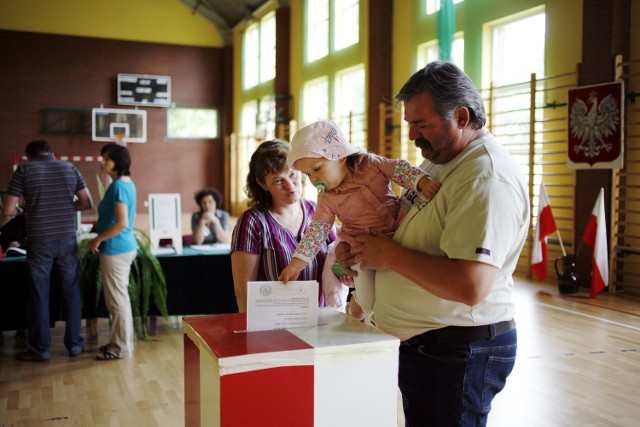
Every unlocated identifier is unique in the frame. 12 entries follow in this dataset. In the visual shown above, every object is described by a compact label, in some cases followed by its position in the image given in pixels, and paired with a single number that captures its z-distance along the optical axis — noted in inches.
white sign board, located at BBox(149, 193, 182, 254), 222.4
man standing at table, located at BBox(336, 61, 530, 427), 56.5
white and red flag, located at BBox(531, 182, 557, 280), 282.7
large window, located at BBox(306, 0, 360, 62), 487.5
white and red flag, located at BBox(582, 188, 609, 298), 262.5
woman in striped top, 94.4
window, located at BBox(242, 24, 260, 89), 676.1
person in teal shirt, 177.9
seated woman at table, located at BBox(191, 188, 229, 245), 246.4
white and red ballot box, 55.7
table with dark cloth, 208.4
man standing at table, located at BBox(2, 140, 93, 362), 176.6
